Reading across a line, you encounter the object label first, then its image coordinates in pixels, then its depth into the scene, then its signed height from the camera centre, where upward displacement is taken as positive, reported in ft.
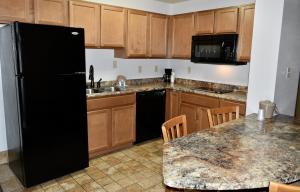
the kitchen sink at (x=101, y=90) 11.09 -1.39
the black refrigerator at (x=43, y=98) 7.53 -1.32
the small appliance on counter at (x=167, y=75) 15.19 -0.76
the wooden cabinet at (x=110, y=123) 10.34 -2.88
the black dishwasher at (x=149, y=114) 12.12 -2.74
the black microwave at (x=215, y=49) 10.92 +0.78
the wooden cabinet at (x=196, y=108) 11.37 -2.29
